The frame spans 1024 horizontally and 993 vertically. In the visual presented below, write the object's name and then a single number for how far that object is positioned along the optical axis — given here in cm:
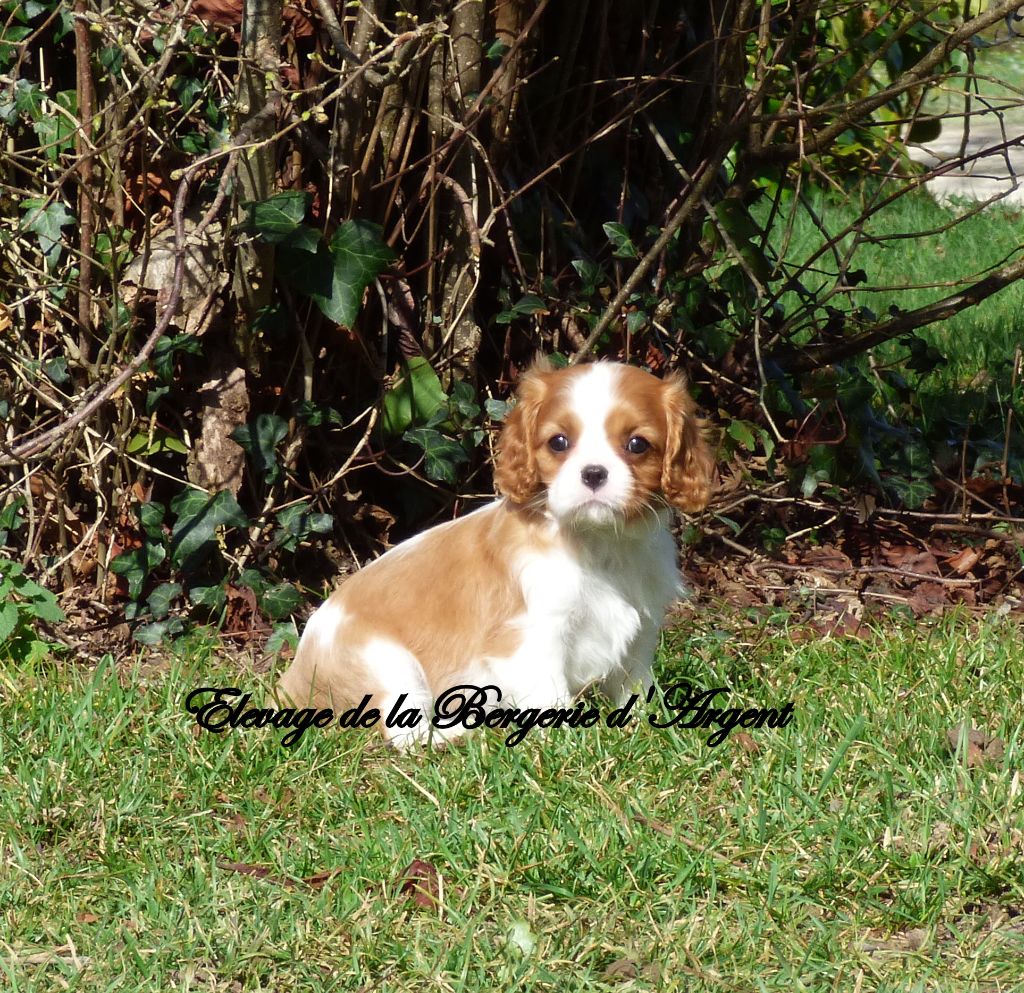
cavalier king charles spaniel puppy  795
